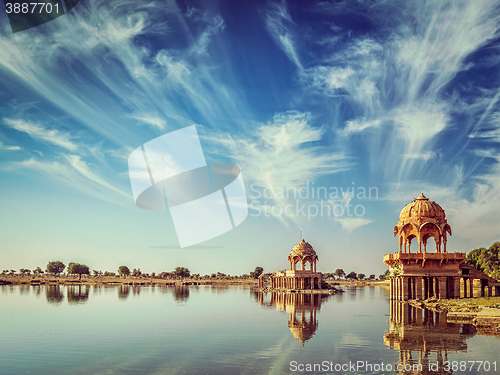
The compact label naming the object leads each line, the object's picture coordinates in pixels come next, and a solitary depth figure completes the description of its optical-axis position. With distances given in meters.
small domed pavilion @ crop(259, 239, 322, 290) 108.28
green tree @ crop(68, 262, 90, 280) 196.25
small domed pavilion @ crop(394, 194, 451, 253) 60.88
